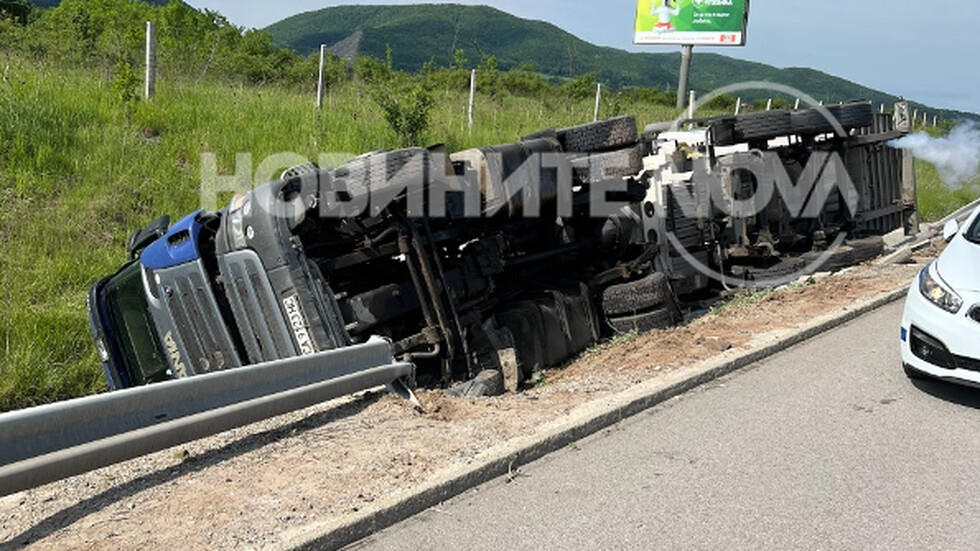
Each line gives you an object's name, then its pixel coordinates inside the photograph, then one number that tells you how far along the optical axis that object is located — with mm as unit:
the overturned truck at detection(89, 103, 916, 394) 6250
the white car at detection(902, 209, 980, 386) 5672
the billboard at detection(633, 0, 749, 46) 25109
